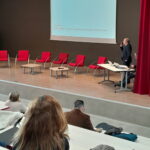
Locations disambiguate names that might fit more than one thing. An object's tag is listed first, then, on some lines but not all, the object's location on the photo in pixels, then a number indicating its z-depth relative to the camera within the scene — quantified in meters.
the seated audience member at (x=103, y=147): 2.63
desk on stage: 7.16
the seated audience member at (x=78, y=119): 3.77
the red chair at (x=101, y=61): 8.91
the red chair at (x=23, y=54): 10.61
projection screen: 9.88
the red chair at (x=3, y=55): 10.63
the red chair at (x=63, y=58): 9.99
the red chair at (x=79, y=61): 9.38
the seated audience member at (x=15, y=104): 4.52
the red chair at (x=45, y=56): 10.31
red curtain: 6.80
